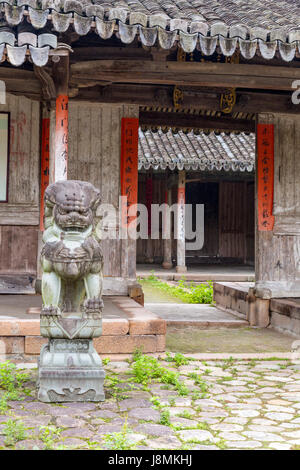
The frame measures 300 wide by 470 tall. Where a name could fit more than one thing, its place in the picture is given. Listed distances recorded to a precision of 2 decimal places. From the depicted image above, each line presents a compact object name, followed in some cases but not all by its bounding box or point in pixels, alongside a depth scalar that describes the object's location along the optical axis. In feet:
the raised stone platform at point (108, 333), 17.53
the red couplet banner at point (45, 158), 24.64
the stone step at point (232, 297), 28.45
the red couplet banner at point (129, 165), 25.26
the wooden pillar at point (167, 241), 56.59
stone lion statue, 13.79
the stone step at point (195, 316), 26.22
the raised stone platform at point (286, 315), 23.54
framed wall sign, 24.54
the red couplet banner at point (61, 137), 19.59
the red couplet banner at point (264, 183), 26.40
